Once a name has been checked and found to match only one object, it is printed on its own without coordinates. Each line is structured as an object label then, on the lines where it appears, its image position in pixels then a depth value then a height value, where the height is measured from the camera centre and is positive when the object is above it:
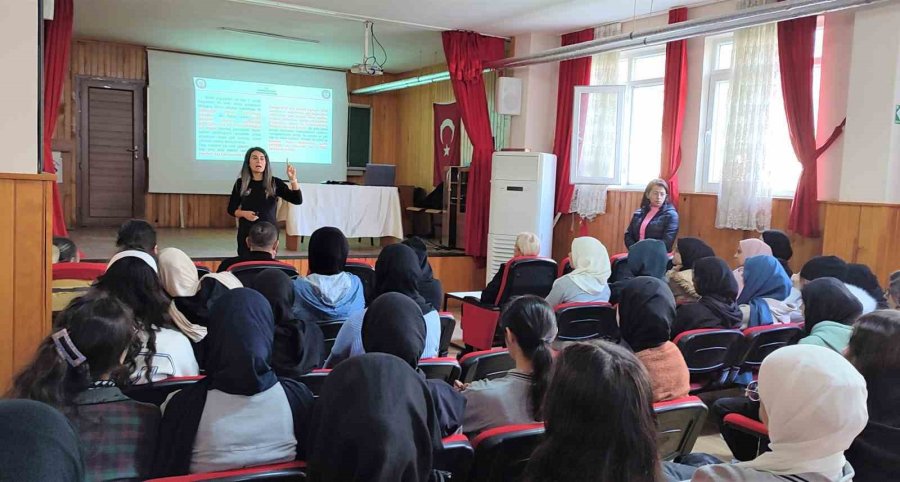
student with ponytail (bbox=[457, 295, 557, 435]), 2.07 -0.60
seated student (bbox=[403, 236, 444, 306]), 4.04 -0.62
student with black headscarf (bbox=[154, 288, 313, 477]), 1.79 -0.63
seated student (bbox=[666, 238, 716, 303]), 3.99 -0.48
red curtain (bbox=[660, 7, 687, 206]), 6.49 +0.84
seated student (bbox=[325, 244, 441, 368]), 3.16 -0.48
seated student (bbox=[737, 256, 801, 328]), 3.83 -0.51
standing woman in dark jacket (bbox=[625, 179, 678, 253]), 6.04 -0.23
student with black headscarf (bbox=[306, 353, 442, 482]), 1.53 -0.57
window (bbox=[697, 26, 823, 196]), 6.31 +0.80
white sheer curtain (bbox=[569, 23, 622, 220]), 7.19 +0.66
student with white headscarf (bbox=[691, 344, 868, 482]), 1.47 -0.49
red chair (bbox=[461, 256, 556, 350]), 4.66 -0.73
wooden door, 9.48 +0.24
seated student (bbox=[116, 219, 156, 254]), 3.66 -0.36
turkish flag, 9.52 +0.68
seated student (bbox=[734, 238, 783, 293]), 4.53 -0.35
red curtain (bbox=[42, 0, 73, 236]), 6.45 +1.05
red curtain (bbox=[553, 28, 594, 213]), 7.52 +0.83
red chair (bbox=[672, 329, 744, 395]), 3.20 -0.76
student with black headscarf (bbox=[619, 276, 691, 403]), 2.52 -0.55
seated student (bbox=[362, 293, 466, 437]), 2.01 -0.49
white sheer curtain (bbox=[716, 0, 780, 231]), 5.76 +0.55
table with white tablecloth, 7.42 -0.37
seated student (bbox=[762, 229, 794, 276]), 4.96 -0.34
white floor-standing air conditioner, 7.23 -0.14
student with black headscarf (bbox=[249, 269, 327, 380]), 2.52 -0.60
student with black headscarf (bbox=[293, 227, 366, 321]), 3.30 -0.53
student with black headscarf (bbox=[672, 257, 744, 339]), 3.42 -0.55
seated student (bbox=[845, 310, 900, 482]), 1.91 -0.55
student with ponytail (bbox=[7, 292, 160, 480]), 1.64 -0.55
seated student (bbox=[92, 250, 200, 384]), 2.47 -0.55
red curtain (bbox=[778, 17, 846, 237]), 5.45 +0.72
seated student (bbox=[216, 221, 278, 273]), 3.92 -0.38
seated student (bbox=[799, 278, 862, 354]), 2.70 -0.47
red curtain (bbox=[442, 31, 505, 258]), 7.77 +0.86
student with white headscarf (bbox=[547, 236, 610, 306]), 4.31 -0.56
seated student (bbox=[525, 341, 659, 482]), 1.30 -0.46
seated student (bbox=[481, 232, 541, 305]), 4.73 -0.46
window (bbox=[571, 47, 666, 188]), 7.08 +0.75
